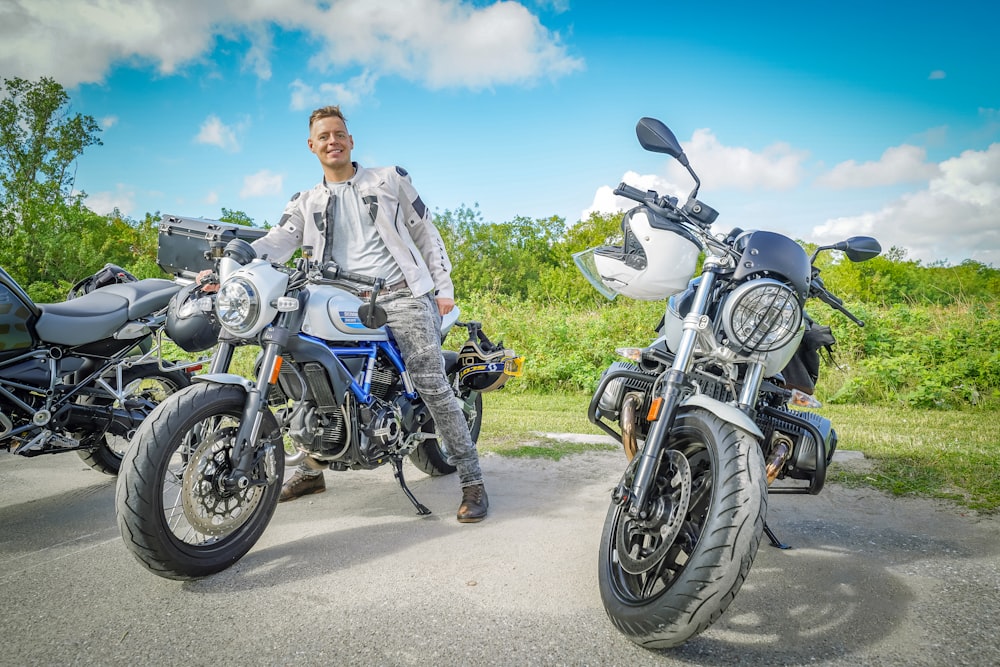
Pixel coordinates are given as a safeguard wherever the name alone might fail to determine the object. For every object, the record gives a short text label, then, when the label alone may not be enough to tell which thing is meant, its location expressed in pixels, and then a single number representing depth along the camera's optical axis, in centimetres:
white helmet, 273
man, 363
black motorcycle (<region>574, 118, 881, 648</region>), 206
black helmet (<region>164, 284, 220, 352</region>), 321
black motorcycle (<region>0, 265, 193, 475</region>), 361
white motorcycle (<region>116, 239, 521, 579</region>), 262
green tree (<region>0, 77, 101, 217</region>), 2786
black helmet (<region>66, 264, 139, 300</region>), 467
